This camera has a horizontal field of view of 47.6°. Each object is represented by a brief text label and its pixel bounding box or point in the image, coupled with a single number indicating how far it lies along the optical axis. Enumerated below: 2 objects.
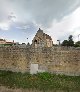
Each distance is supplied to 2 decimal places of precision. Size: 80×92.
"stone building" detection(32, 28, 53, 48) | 14.72
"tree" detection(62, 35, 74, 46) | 18.41
